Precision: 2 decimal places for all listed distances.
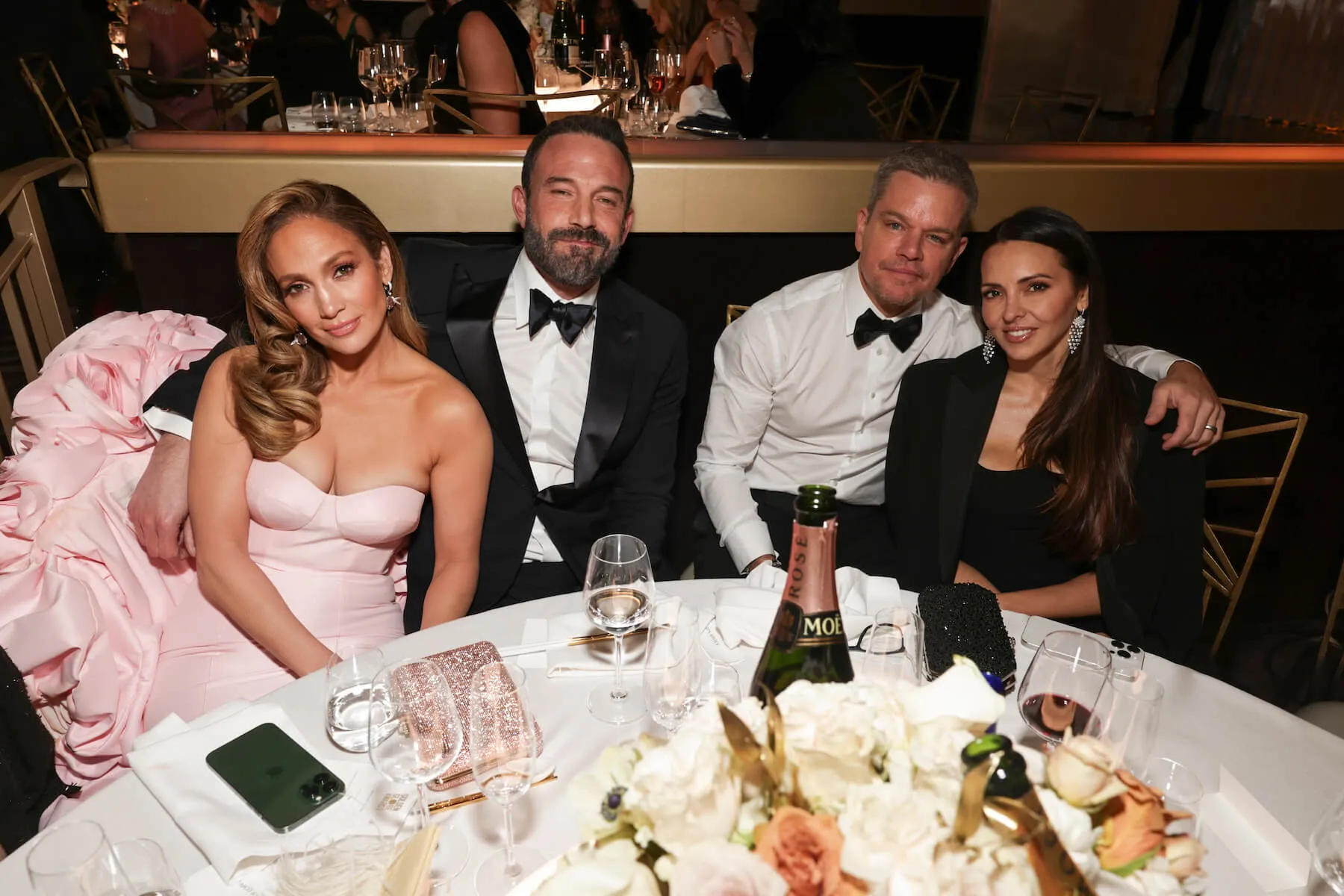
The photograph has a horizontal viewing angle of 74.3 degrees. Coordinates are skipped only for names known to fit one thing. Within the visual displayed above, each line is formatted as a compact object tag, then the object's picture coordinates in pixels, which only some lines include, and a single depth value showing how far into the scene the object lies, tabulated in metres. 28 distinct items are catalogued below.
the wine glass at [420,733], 1.06
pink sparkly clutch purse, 1.16
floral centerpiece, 0.64
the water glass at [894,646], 1.21
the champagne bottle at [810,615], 1.01
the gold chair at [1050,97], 4.60
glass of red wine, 1.15
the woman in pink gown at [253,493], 1.75
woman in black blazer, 2.04
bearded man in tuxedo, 2.20
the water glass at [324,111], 3.42
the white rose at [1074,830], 0.69
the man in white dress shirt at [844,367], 2.21
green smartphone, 1.11
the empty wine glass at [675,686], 1.13
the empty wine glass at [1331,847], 0.95
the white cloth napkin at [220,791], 1.06
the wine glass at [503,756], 1.04
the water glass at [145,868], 0.93
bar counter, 2.54
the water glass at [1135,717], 1.06
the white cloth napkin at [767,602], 1.45
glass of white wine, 1.36
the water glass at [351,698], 1.22
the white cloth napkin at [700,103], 4.39
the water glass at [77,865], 0.88
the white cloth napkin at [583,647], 1.39
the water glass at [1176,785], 1.01
